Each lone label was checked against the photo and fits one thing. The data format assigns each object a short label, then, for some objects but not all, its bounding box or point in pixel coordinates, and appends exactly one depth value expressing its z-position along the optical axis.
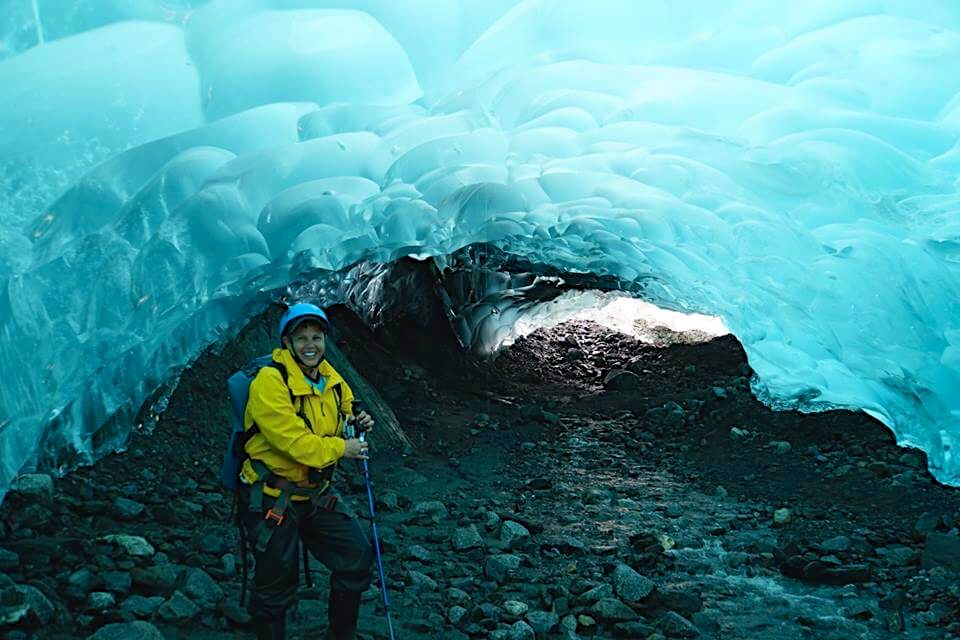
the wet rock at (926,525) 7.61
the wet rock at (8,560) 5.47
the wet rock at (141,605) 5.21
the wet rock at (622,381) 13.71
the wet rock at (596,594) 6.24
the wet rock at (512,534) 7.55
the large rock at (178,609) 5.24
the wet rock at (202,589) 5.50
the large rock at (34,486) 6.46
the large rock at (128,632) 4.74
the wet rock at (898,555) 7.08
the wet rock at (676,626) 5.86
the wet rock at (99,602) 5.14
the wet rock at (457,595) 6.23
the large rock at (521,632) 5.69
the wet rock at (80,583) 5.24
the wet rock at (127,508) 6.64
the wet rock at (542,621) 5.83
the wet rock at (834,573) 6.77
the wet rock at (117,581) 5.41
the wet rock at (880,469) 9.17
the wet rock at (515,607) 6.04
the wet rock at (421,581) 6.45
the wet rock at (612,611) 5.98
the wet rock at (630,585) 6.34
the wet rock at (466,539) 7.34
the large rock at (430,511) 8.15
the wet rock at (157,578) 5.55
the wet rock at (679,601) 6.25
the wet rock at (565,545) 7.46
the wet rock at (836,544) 7.32
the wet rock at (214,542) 6.29
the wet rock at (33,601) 4.82
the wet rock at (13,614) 4.70
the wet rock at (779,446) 10.35
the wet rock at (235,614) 5.30
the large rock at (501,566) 6.75
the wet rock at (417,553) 7.04
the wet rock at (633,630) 5.78
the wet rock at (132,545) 5.93
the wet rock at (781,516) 8.22
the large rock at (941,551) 6.88
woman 3.94
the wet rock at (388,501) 8.26
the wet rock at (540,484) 9.43
